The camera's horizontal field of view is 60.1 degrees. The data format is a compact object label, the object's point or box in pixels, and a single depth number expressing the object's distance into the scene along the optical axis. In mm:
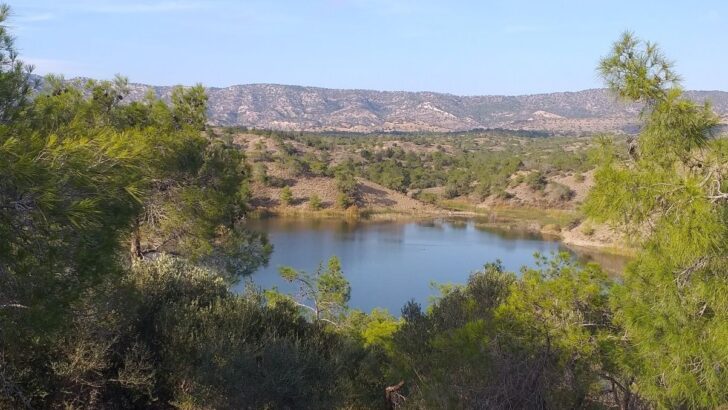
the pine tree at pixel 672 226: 5391
